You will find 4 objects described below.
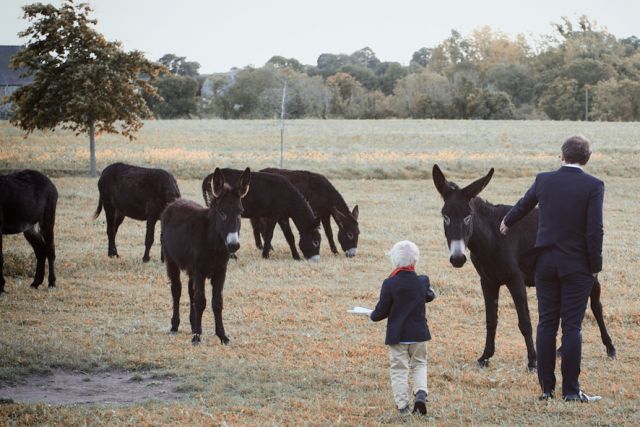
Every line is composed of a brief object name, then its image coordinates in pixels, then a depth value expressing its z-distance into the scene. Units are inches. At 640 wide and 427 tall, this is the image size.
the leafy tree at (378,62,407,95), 4480.8
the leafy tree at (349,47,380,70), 6594.5
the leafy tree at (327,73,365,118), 3587.6
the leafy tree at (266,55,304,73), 5226.4
